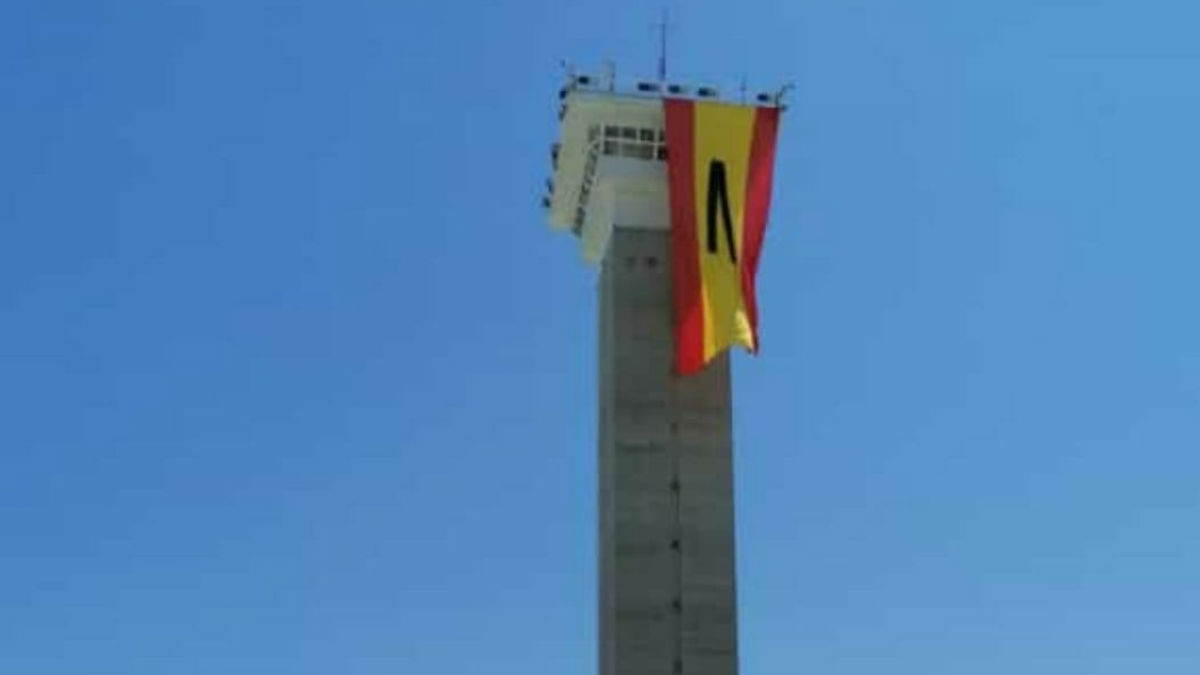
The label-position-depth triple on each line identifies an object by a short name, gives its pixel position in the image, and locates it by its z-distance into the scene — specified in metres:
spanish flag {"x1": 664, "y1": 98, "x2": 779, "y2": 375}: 58.34
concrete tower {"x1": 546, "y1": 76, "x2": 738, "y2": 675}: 54.88
